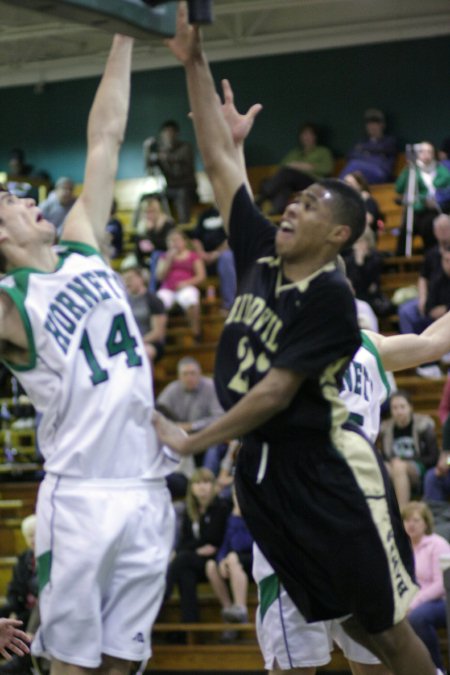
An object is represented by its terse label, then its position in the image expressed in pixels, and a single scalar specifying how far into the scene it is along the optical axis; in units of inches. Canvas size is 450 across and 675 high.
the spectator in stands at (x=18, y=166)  746.8
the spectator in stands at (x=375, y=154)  608.7
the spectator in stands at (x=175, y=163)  646.5
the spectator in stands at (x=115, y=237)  620.1
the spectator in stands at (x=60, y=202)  617.9
